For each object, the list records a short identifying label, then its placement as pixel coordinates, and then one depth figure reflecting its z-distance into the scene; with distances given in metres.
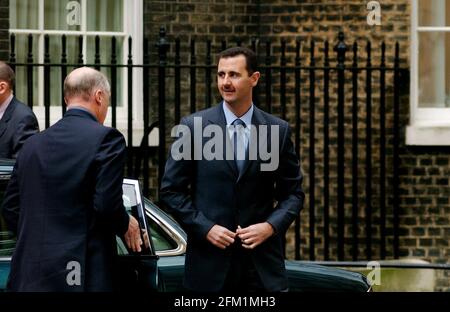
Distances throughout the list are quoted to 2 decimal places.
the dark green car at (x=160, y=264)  12.40
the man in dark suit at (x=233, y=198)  12.93
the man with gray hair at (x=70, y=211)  11.98
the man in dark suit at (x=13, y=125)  17.02
